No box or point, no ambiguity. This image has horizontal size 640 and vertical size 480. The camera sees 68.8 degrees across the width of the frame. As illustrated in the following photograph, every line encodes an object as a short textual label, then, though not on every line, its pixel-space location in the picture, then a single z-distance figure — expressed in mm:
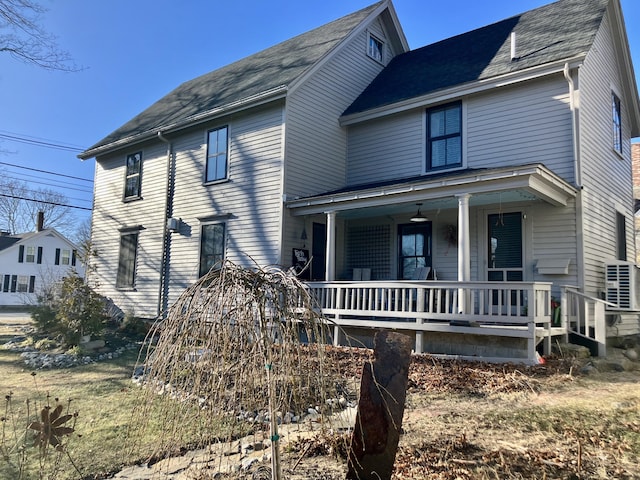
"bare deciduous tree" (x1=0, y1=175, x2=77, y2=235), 41906
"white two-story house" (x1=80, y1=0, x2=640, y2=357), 9070
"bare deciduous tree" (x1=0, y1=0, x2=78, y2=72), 13172
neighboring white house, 33500
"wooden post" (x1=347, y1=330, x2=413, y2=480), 3012
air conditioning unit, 9172
